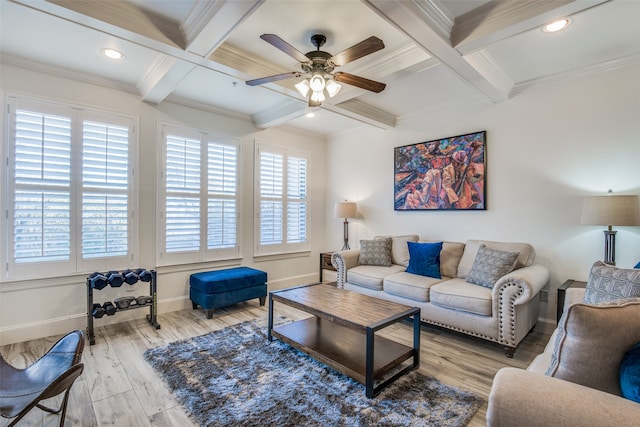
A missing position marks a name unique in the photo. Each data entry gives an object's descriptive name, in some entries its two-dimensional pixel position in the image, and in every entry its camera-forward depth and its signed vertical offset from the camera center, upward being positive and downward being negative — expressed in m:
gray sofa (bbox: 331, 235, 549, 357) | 2.72 -0.76
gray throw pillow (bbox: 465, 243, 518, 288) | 3.04 -0.50
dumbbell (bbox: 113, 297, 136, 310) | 3.23 -0.93
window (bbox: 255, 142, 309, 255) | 4.87 +0.27
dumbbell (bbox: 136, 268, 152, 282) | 3.37 -0.66
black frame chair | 1.49 -0.93
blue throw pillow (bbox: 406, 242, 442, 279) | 3.63 -0.52
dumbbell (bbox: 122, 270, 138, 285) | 3.28 -0.67
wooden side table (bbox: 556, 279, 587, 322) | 2.79 -0.67
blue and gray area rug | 1.93 -1.27
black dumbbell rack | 3.06 -1.00
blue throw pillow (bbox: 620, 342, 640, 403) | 1.01 -0.53
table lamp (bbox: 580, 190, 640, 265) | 2.59 +0.04
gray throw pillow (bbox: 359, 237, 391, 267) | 4.21 -0.50
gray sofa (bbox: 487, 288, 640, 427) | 0.99 -0.60
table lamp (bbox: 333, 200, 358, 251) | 5.00 +0.10
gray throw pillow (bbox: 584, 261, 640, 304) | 1.62 -0.37
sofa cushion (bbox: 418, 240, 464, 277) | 3.71 -0.51
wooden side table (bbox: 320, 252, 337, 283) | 5.28 -0.79
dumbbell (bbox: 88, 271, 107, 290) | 3.07 -0.67
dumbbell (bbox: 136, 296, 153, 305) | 3.34 -0.94
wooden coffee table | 2.22 -1.11
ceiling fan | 2.30 +1.16
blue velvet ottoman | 3.70 -0.91
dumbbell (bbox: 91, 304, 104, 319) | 3.11 -0.99
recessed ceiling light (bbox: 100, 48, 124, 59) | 2.80 +1.51
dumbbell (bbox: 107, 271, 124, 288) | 3.17 -0.67
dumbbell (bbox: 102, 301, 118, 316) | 3.15 -0.97
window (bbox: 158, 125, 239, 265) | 3.93 +0.25
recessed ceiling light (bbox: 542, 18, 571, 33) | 2.27 +1.46
